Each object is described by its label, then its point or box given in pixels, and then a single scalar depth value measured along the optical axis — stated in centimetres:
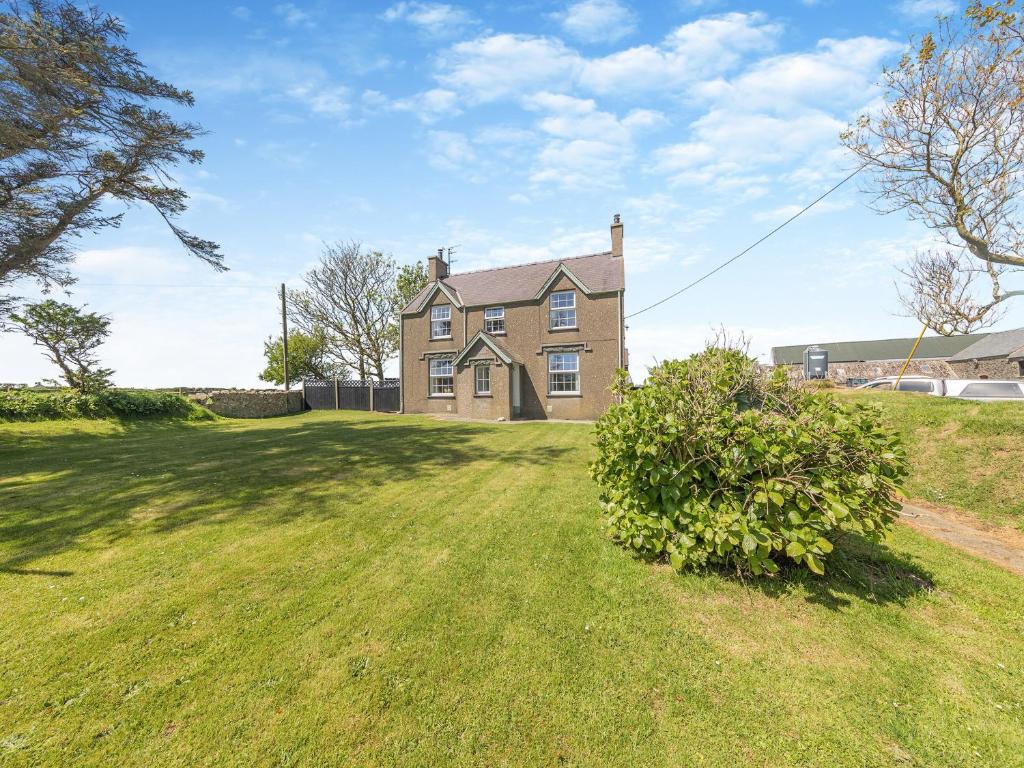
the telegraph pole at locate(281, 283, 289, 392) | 2952
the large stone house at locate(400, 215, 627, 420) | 2272
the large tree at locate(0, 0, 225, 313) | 1023
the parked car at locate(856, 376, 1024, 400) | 1371
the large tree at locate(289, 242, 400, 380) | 3731
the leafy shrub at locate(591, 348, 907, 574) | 405
